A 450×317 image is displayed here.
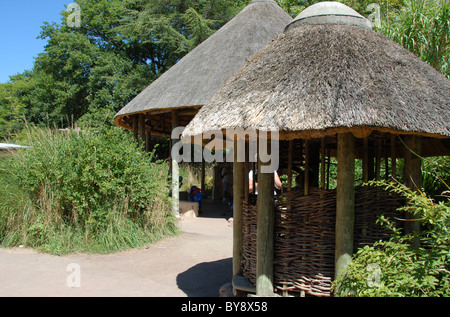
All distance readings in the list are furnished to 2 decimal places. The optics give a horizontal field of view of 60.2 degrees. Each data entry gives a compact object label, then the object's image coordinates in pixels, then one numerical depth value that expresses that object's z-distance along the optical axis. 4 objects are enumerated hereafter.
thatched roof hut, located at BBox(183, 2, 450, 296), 3.58
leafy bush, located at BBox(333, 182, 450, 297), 3.00
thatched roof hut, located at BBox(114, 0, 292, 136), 9.68
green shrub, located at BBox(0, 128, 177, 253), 7.12
